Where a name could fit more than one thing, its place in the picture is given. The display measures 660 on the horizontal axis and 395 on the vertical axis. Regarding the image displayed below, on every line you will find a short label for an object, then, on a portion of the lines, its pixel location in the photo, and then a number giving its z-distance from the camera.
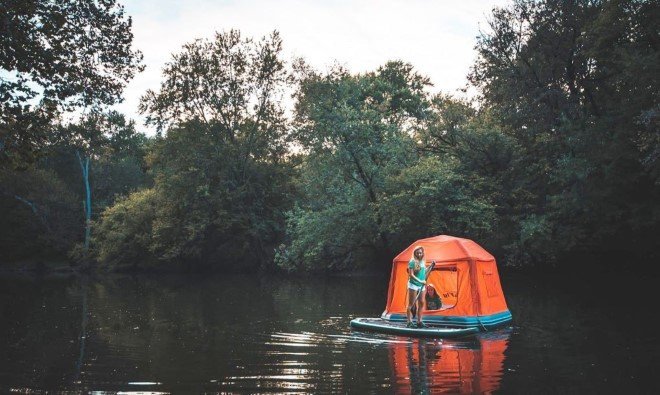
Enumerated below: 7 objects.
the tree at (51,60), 10.91
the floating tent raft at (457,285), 14.67
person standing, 14.09
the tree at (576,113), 25.08
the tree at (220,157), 45.31
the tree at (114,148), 54.83
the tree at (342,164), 32.69
